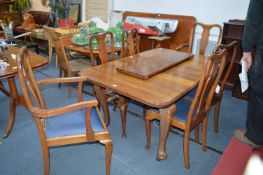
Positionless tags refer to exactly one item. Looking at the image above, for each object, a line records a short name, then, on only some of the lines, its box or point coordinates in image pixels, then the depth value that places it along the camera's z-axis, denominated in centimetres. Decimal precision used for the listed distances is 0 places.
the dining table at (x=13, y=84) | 203
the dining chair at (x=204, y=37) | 265
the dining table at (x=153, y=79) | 148
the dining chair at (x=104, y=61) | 210
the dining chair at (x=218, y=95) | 174
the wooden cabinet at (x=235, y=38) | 300
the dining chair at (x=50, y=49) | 398
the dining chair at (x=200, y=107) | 150
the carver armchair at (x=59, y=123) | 136
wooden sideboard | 360
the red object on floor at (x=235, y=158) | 159
